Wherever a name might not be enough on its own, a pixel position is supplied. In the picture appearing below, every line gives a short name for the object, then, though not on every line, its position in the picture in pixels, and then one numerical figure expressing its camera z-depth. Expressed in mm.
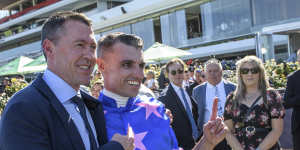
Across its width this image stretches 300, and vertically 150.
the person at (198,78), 7180
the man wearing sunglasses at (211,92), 5191
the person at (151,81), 9141
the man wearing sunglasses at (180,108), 4630
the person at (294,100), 4590
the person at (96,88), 5939
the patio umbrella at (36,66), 12803
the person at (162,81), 9922
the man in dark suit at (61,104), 1260
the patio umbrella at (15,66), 14138
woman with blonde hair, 3803
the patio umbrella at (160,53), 12758
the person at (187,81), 9047
